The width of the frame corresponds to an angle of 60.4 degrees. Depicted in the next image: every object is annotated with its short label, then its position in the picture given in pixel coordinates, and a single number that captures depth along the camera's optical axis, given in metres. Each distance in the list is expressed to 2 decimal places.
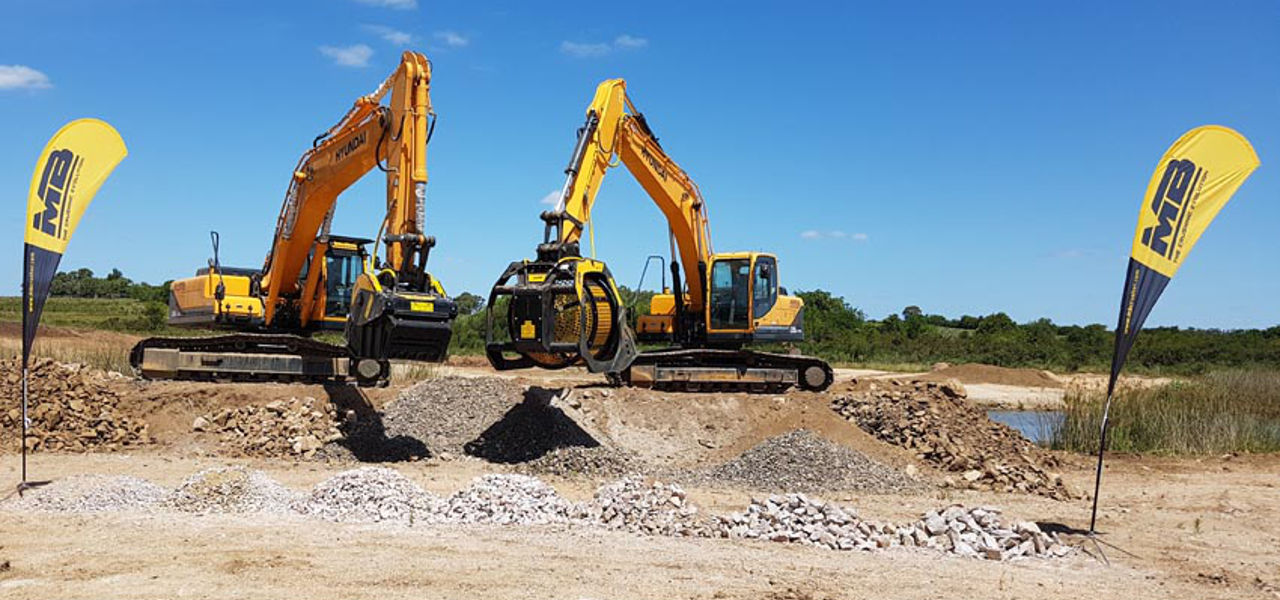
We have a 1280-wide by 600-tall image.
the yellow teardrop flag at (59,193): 9.91
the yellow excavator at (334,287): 12.27
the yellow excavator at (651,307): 13.12
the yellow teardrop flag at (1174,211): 8.92
